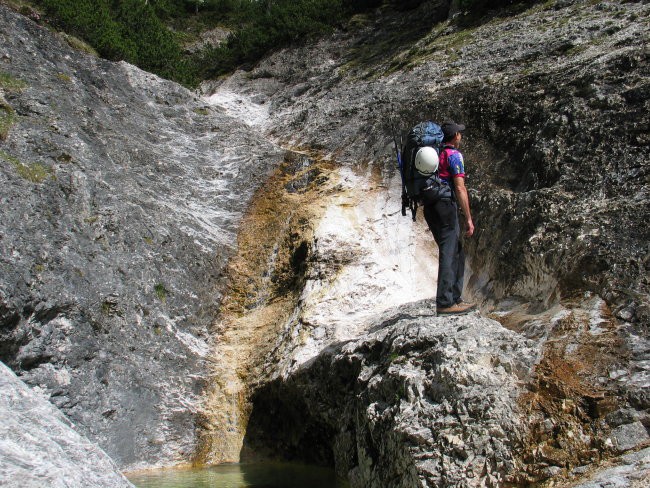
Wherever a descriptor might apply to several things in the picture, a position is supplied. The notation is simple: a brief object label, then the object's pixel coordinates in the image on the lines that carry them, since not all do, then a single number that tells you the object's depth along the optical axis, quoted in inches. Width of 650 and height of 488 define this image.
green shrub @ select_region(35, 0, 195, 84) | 756.0
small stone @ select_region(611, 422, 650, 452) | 208.8
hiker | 317.1
